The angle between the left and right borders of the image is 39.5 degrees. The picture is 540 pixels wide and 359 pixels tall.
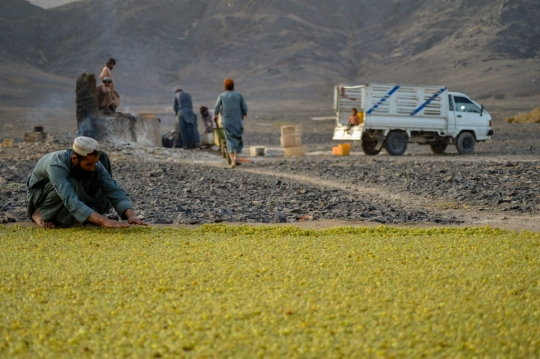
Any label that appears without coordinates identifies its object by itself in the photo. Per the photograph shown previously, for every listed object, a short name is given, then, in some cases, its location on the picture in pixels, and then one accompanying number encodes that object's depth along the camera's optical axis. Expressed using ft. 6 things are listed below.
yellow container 63.00
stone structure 58.95
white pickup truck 62.13
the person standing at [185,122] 66.64
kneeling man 20.20
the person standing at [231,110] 46.60
